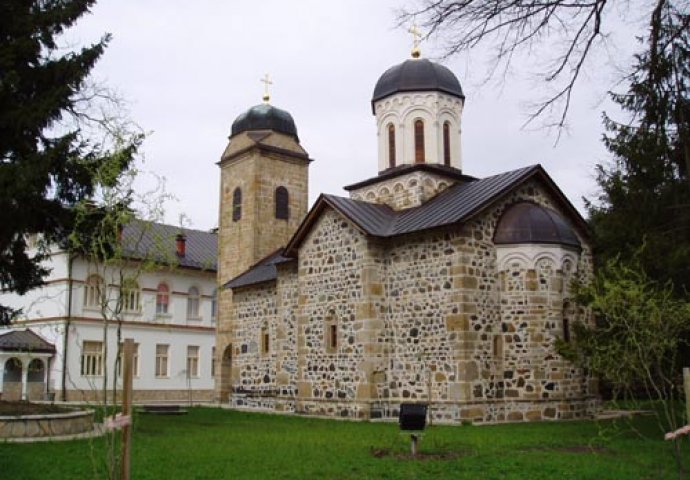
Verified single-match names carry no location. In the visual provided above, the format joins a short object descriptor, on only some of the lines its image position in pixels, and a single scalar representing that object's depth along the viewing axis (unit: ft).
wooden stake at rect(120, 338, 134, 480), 19.74
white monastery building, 97.96
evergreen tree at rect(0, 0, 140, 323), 39.19
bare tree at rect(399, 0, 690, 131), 23.43
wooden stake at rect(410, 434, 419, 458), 36.42
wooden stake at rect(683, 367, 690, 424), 23.38
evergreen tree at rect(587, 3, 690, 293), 25.48
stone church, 56.75
